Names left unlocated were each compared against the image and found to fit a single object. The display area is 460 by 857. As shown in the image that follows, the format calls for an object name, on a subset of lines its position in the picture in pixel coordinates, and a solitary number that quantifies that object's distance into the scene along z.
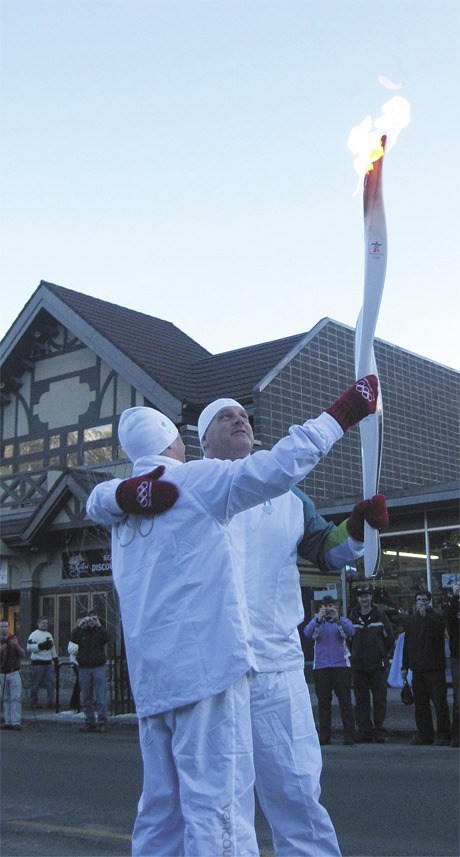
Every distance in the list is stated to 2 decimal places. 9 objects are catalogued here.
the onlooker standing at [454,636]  11.46
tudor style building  23.16
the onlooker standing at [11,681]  15.89
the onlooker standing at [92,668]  15.38
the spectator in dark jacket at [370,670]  12.41
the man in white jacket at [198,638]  3.56
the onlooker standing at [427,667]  11.62
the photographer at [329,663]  12.35
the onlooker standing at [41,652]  18.75
